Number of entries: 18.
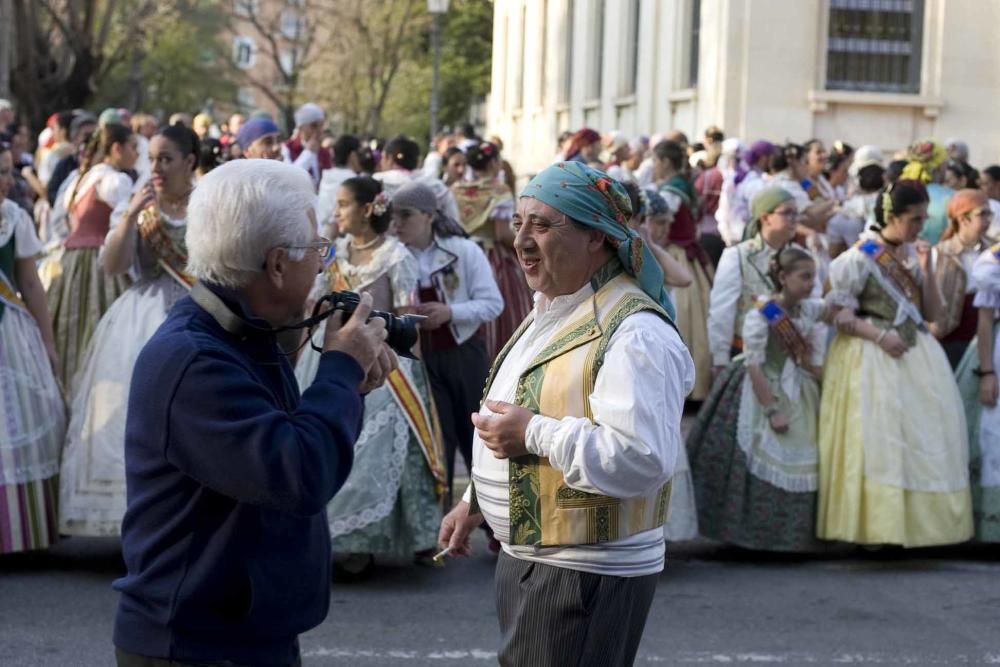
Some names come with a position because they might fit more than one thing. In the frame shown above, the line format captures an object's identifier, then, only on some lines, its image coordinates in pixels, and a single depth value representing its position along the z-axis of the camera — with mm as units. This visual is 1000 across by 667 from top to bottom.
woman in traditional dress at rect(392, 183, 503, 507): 7594
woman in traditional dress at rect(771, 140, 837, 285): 10672
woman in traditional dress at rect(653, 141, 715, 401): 12008
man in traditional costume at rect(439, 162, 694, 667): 3564
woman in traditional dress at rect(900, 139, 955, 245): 11484
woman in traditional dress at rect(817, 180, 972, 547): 7754
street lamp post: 24636
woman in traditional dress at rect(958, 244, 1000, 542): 8125
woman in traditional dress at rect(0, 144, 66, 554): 7055
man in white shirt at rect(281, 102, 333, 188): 14484
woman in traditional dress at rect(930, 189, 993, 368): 8828
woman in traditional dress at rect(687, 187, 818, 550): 7859
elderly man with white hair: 3002
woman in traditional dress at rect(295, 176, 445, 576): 7094
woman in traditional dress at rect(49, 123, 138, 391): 8648
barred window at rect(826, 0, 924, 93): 21719
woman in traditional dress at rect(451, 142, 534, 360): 10898
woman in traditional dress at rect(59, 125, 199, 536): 7066
